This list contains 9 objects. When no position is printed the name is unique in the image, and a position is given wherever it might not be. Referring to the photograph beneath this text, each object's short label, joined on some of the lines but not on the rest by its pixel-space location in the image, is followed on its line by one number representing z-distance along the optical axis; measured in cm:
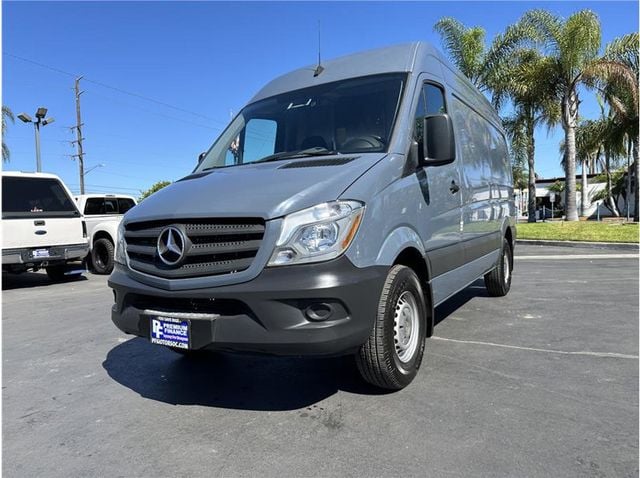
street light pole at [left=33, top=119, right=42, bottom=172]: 2074
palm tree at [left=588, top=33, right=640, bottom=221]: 1808
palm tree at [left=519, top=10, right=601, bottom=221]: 1822
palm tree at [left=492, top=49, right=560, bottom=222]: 1978
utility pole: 3094
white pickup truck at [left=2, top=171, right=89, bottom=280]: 893
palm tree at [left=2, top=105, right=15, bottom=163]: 2696
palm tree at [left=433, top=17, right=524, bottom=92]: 2158
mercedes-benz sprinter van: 282
